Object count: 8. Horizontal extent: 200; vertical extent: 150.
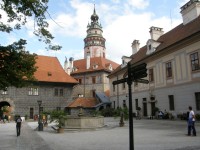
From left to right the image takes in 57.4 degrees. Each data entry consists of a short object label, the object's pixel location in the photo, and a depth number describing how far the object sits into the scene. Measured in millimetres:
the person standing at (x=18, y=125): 12761
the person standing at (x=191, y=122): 10442
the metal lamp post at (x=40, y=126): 15896
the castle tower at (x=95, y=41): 61960
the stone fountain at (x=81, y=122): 14872
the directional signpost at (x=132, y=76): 4662
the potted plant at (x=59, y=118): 13901
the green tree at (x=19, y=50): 5930
